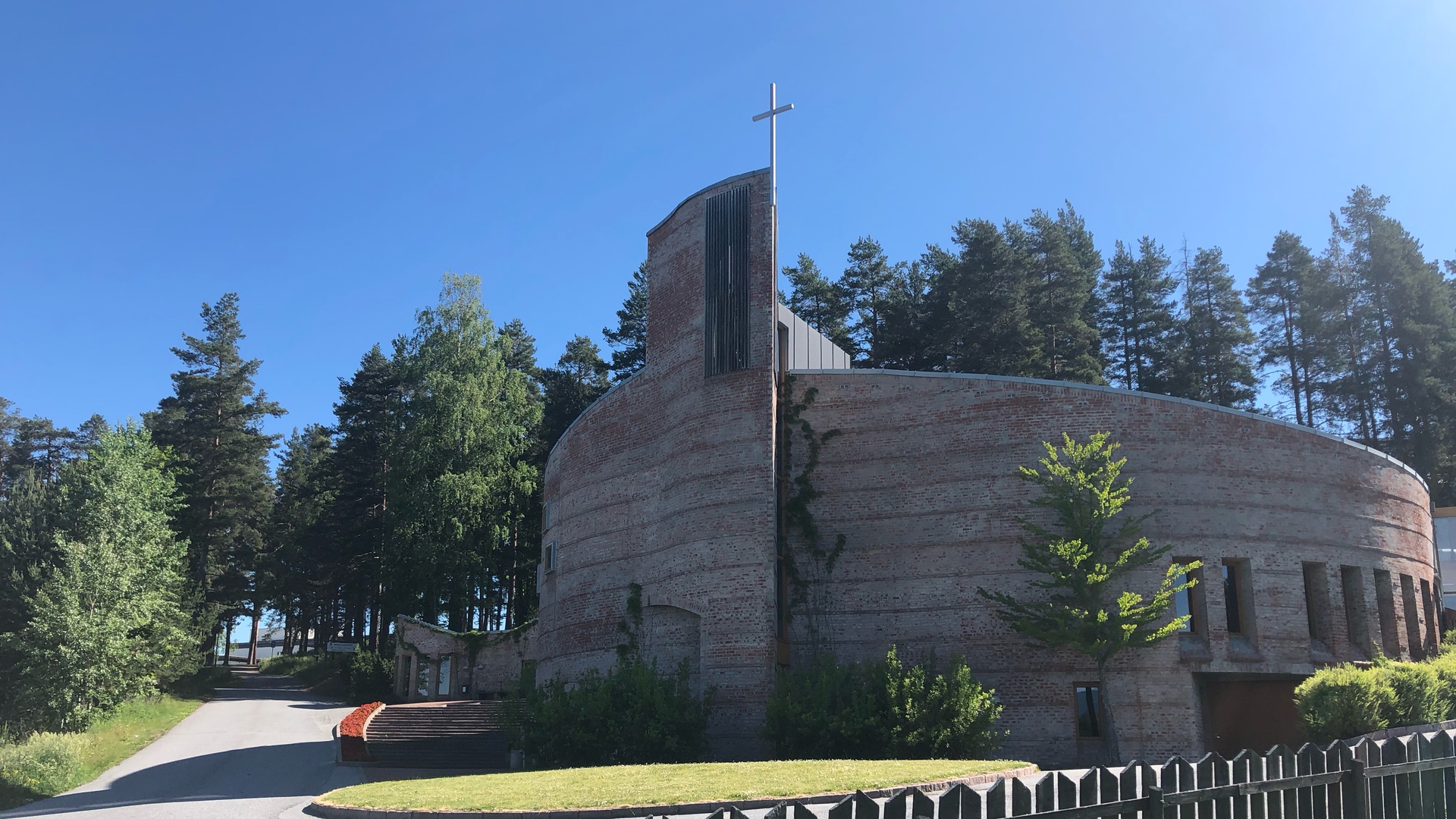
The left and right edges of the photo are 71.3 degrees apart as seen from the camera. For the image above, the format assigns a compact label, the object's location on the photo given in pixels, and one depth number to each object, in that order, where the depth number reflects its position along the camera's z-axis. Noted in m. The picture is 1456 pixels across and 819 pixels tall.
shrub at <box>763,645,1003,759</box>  20.55
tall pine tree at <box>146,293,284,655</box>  57.41
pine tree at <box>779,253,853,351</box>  57.31
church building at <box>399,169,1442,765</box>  22.84
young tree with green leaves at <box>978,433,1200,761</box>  21.19
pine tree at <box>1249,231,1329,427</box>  52.12
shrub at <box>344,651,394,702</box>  46.91
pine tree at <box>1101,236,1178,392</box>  52.38
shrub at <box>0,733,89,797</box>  23.44
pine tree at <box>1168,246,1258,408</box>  50.12
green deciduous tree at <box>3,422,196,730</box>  35.31
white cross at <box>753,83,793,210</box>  26.34
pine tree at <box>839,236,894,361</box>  56.06
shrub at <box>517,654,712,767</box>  22.48
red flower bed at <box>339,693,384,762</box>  29.16
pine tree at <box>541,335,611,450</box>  58.34
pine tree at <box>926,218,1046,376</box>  46.69
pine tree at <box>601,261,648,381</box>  60.09
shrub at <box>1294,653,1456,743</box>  17.69
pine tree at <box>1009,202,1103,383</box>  48.12
